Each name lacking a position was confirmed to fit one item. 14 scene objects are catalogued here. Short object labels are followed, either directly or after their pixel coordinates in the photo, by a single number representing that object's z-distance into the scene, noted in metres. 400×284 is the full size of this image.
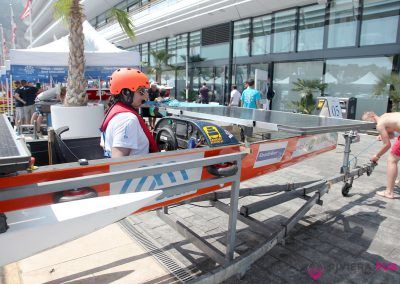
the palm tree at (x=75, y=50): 8.43
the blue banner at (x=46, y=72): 9.09
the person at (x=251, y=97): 8.82
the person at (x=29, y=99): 10.61
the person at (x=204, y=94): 17.69
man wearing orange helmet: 2.44
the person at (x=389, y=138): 4.90
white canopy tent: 8.20
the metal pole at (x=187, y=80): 20.85
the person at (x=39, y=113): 10.14
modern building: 12.00
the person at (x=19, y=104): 10.59
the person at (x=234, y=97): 12.52
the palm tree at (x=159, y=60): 23.81
